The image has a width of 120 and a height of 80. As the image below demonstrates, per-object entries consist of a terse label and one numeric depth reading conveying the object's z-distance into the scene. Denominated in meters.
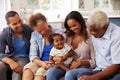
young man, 2.75
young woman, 2.38
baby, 2.50
